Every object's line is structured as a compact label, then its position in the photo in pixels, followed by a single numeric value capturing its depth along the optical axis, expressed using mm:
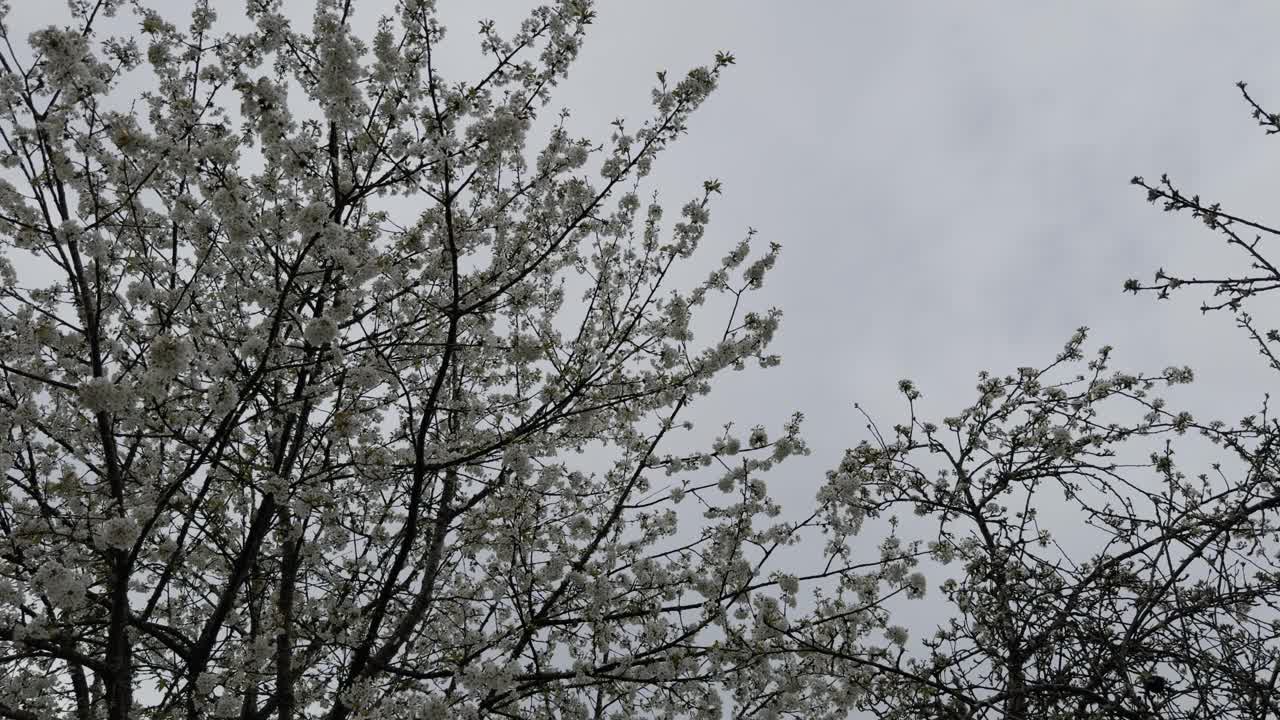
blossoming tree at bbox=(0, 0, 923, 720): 4727
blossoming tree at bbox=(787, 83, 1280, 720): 3078
